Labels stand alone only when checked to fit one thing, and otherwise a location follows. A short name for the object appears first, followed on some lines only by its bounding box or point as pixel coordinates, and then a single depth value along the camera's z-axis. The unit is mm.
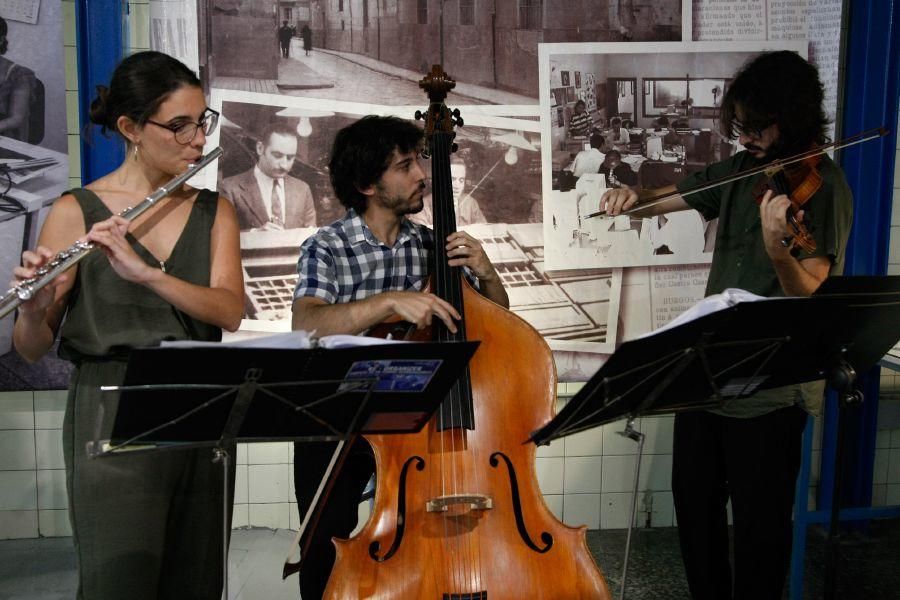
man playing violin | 2355
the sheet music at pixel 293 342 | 1538
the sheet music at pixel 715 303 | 1752
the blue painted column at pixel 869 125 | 3572
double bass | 2023
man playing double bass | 2459
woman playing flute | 1904
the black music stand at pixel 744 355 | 1753
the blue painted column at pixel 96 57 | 3205
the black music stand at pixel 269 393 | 1570
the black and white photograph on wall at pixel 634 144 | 3582
